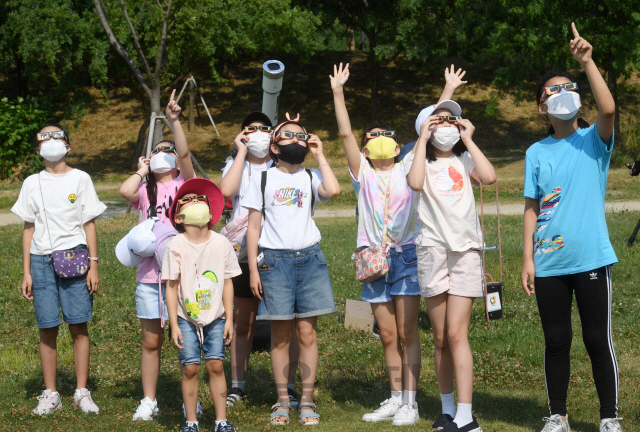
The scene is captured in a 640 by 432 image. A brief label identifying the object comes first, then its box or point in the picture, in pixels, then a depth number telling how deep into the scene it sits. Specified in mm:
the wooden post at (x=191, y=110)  28720
